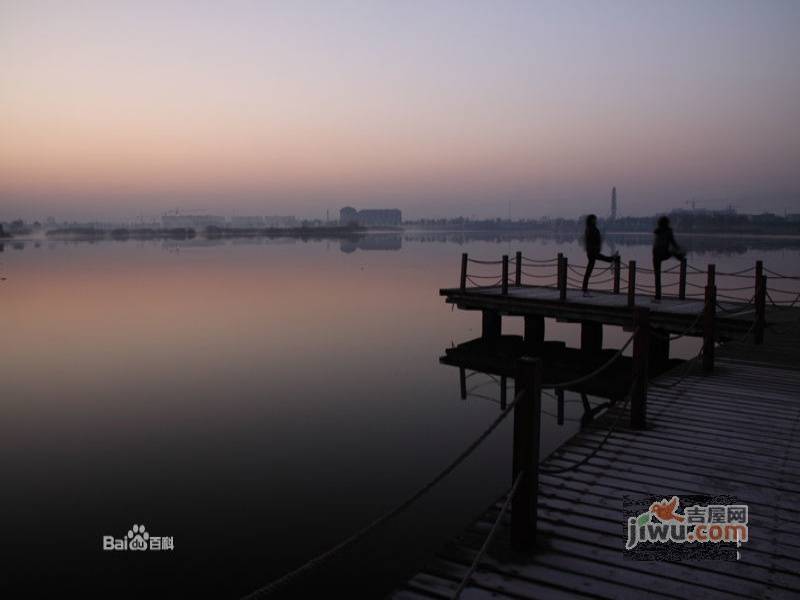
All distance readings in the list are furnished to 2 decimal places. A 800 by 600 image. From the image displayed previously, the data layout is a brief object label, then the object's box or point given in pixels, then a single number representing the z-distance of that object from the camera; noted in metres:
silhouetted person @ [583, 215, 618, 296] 16.42
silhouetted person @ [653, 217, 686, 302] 15.90
